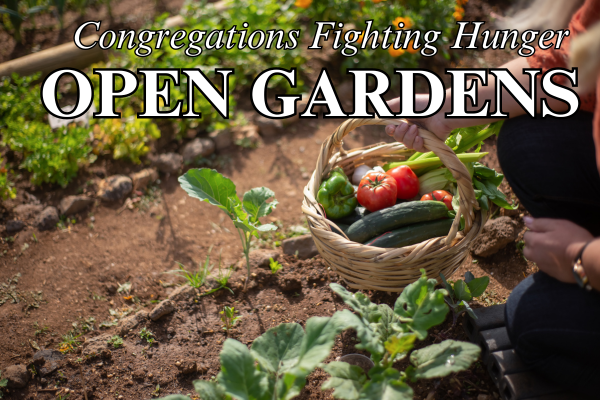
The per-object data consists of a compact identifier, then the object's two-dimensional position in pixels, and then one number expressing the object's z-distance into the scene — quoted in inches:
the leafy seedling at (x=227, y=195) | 88.6
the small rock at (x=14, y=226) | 120.5
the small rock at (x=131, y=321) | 92.4
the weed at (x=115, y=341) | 89.8
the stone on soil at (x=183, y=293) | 97.2
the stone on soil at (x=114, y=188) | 129.6
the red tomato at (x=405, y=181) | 94.7
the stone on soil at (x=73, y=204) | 125.2
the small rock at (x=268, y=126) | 150.0
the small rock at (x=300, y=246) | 107.1
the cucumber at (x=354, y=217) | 95.0
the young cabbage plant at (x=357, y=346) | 59.7
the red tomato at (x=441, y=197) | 91.5
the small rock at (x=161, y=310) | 93.0
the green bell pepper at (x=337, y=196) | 91.0
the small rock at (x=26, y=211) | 124.0
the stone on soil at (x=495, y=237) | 98.2
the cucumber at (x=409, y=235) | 83.0
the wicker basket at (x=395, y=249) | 73.7
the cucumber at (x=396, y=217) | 84.2
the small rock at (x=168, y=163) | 136.3
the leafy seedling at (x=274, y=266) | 100.4
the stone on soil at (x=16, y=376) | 83.9
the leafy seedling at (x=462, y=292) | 75.6
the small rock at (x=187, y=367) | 83.0
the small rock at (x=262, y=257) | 103.2
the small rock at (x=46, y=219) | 122.0
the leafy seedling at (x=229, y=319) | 89.8
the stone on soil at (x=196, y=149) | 139.6
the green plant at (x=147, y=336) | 90.8
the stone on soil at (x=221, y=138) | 145.3
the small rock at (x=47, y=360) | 86.9
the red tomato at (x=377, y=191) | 88.9
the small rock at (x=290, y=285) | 97.2
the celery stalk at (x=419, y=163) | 96.7
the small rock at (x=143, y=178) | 132.2
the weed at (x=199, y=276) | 97.3
